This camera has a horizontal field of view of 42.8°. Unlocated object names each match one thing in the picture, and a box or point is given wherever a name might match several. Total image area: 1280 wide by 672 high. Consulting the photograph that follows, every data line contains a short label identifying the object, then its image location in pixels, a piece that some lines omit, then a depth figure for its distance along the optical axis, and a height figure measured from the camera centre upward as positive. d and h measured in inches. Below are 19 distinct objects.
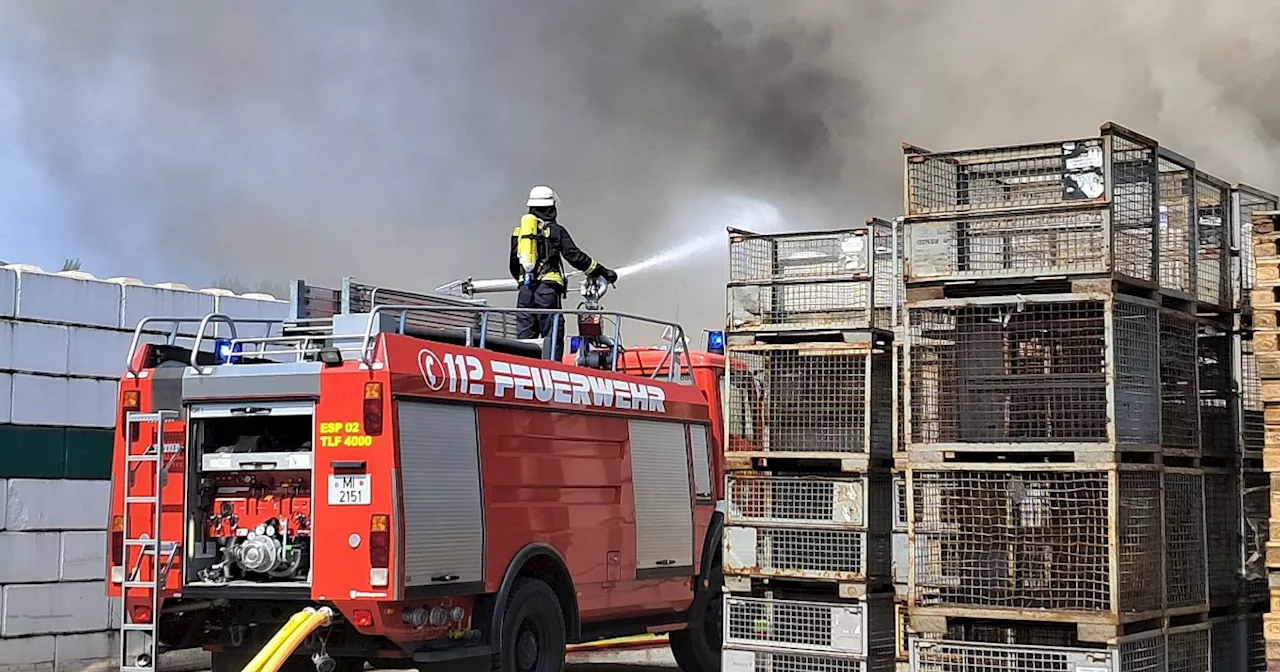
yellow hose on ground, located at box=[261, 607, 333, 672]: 357.7 -40.8
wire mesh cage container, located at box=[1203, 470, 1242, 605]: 379.9 -18.0
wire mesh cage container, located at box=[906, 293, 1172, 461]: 337.4 +17.4
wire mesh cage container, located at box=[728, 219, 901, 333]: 427.8 +46.8
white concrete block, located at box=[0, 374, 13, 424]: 478.0 +15.9
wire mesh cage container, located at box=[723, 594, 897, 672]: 397.7 -43.9
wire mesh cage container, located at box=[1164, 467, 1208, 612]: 355.9 -18.8
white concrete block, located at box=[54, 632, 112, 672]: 492.4 -60.1
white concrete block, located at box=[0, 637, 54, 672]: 476.1 -59.2
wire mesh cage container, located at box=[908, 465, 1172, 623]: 331.6 -17.9
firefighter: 500.4 +60.9
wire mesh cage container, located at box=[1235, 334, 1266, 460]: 395.5 +13.8
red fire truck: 374.6 -10.3
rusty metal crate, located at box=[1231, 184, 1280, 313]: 401.1 +55.8
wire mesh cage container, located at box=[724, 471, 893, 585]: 402.3 -17.8
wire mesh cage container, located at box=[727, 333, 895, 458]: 413.4 +14.3
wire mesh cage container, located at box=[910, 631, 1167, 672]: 329.1 -41.3
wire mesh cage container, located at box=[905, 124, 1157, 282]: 343.6 +52.1
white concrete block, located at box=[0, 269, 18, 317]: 478.0 +47.1
